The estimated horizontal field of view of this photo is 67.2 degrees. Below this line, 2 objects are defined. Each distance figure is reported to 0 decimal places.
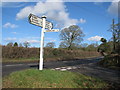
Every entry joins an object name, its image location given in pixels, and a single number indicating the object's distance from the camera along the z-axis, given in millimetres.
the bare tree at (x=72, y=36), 29712
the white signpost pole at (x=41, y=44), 5070
